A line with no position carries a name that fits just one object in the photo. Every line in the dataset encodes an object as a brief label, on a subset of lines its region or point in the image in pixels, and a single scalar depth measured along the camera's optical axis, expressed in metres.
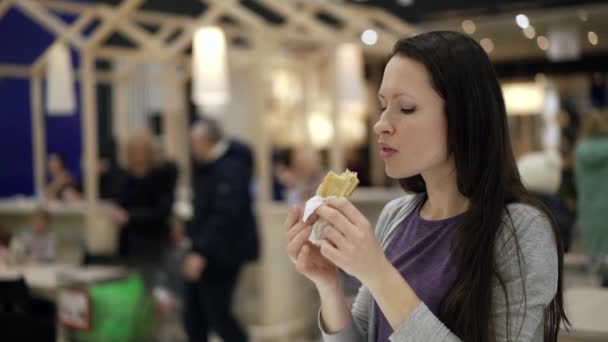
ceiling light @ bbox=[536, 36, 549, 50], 4.28
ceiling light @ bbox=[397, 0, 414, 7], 7.47
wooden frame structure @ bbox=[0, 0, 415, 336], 5.69
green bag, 4.50
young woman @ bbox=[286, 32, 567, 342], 1.20
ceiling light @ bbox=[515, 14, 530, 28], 4.47
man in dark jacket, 4.38
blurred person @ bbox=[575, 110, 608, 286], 3.04
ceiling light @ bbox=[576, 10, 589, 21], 3.83
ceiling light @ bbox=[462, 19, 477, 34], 5.29
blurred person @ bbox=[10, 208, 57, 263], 4.89
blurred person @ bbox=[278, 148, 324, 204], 6.50
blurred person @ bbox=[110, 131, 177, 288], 5.30
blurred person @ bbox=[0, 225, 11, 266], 4.82
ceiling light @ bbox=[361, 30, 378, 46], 6.27
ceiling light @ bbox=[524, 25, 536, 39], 4.44
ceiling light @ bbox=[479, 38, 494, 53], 3.62
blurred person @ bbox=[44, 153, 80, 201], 7.58
